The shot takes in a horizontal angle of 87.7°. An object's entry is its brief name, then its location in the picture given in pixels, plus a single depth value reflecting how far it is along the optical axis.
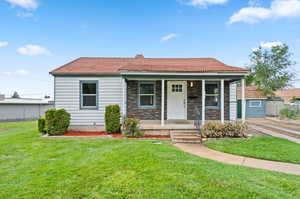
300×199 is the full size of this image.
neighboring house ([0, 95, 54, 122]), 17.09
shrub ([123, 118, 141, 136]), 6.73
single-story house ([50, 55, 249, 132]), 8.22
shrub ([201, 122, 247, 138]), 6.41
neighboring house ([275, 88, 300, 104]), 31.13
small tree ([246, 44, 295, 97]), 19.75
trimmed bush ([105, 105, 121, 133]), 7.23
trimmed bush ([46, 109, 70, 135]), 7.11
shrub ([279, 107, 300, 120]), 13.55
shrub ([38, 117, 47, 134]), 7.83
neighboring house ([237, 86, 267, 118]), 15.16
